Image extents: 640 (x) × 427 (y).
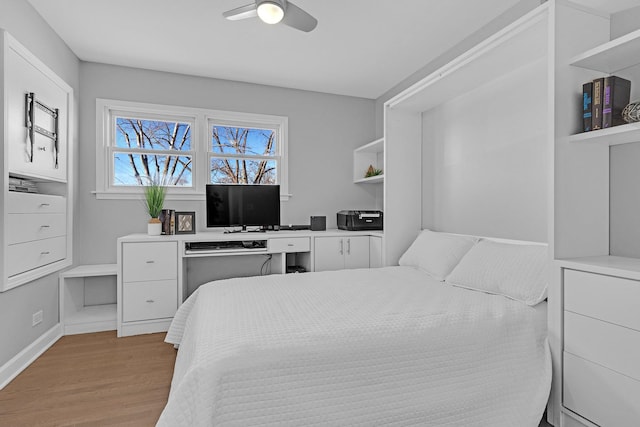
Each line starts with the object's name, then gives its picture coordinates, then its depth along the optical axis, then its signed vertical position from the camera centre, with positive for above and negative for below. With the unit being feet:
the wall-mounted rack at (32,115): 7.73 +2.22
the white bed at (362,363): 3.92 -1.98
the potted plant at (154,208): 10.51 +0.13
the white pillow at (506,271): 5.97 -1.12
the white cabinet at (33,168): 6.90 +1.05
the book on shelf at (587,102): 5.32 +1.76
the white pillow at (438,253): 8.12 -1.02
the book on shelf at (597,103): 5.16 +1.70
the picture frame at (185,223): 10.92 -0.35
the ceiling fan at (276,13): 6.23 +3.91
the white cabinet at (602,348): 4.33 -1.85
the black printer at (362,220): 12.07 -0.26
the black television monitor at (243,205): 11.25 +0.24
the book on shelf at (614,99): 5.04 +1.72
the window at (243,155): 12.58 +2.15
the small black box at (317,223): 12.22 -0.38
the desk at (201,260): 9.68 -1.59
